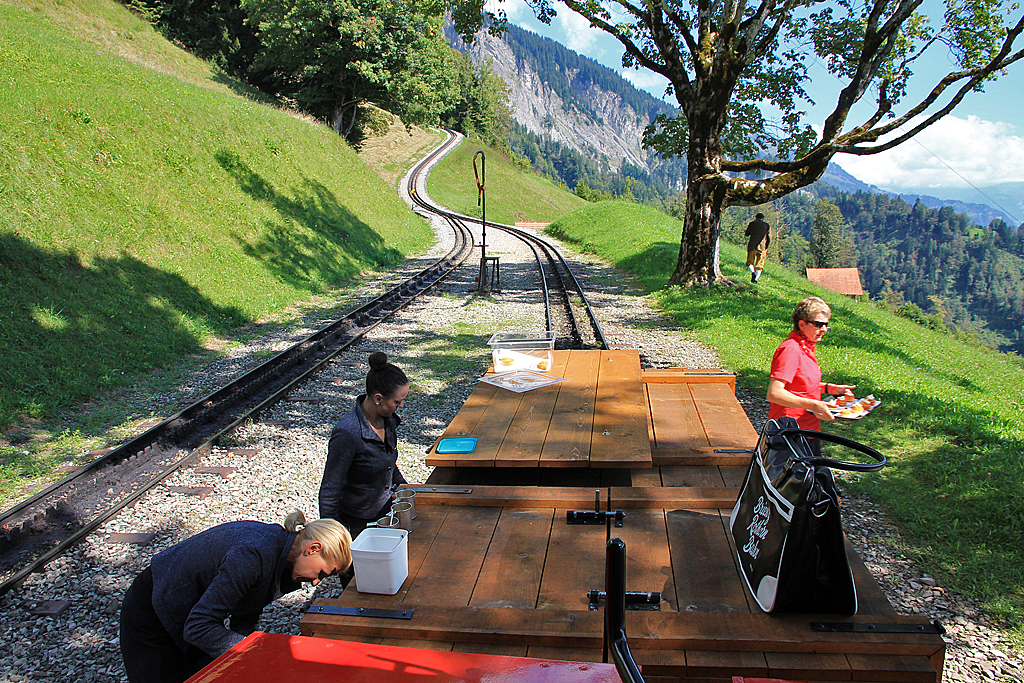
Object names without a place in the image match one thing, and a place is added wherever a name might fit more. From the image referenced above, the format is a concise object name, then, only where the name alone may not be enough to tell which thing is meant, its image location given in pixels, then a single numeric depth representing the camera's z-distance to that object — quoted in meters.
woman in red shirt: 3.99
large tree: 12.97
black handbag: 2.15
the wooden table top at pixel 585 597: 2.12
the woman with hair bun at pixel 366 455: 3.41
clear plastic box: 5.91
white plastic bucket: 2.51
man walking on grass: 16.02
